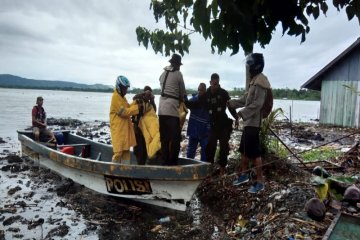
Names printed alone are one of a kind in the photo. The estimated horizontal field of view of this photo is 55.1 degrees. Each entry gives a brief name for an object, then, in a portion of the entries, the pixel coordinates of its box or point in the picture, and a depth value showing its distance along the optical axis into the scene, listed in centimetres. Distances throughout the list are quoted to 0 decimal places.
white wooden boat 554
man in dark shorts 534
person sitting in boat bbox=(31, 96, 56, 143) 1021
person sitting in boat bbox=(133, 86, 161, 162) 607
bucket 1098
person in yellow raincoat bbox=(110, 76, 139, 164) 592
